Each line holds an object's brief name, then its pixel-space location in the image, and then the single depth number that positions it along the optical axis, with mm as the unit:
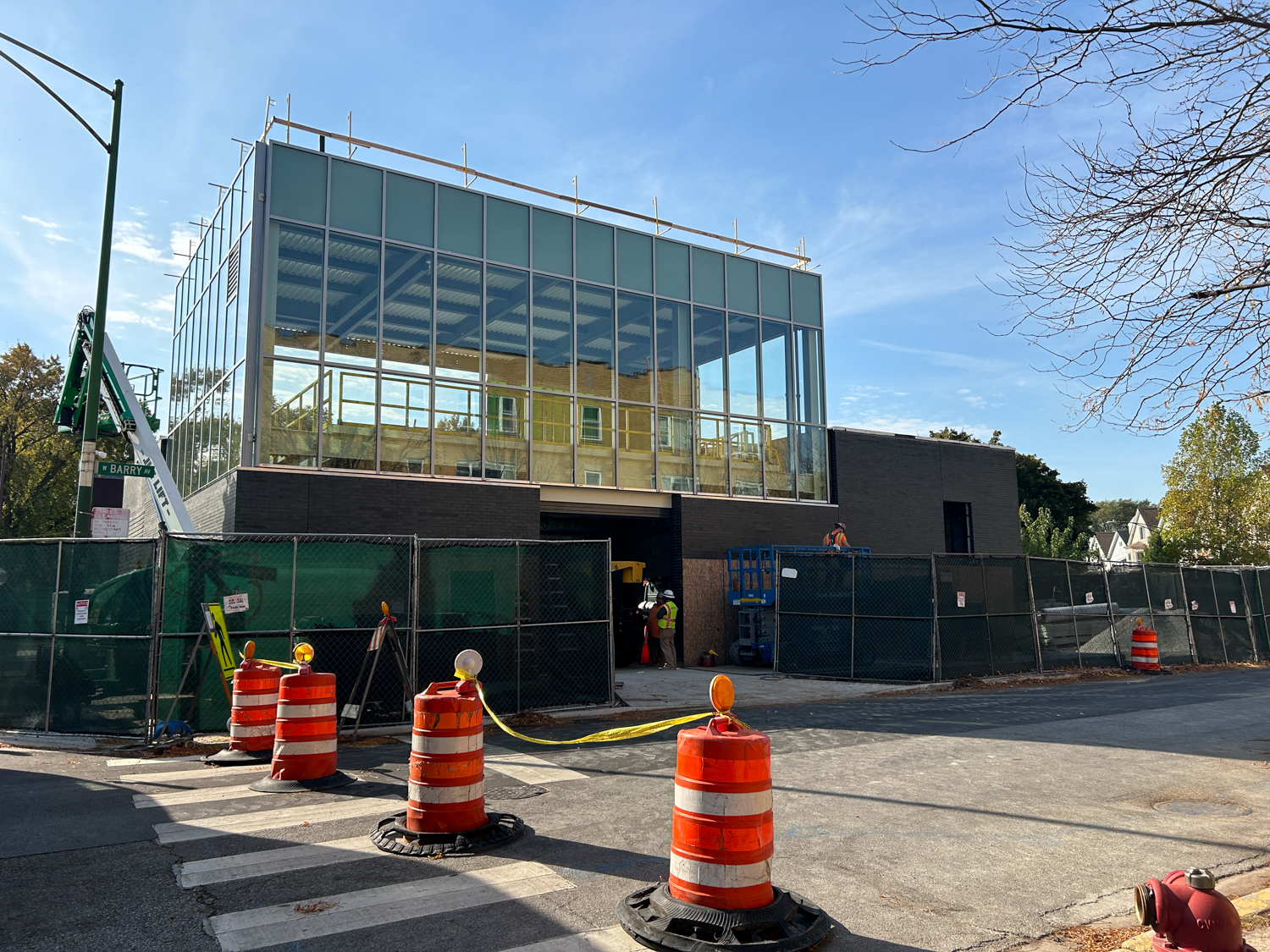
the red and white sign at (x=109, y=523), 14555
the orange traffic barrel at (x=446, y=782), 6262
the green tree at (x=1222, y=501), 41906
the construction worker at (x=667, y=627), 21812
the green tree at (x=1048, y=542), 44094
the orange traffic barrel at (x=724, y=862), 4465
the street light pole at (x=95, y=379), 14391
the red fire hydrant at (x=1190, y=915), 3623
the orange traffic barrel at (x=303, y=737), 8273
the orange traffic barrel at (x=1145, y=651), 20656
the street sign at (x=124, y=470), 15452
